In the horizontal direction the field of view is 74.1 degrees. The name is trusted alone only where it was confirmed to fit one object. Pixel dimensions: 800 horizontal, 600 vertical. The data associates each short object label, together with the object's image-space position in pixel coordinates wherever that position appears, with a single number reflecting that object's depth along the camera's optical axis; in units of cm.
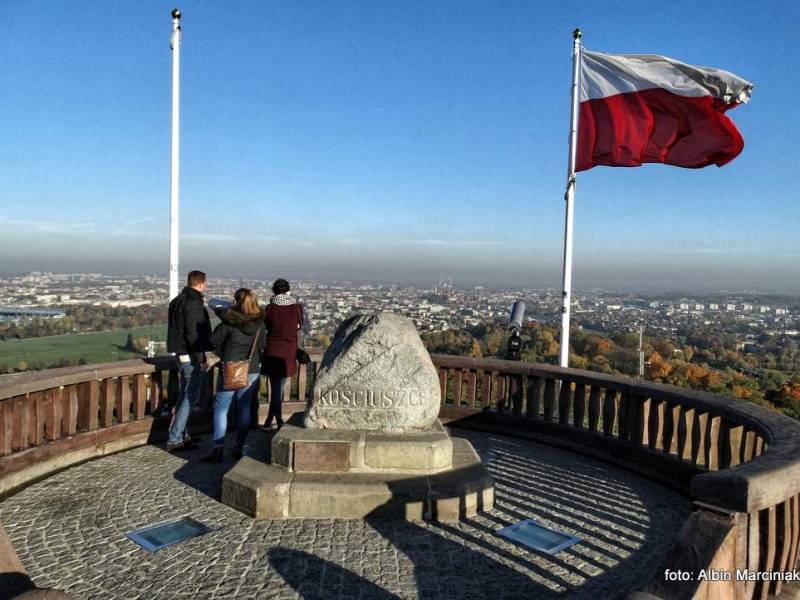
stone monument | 500
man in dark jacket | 676
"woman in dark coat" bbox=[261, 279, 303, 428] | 709
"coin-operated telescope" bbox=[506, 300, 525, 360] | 879
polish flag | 816
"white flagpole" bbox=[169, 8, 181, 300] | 838
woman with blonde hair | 638
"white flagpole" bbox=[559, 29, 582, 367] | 837
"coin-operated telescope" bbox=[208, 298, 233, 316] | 667
